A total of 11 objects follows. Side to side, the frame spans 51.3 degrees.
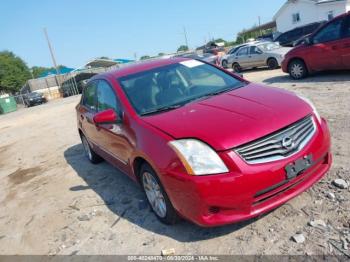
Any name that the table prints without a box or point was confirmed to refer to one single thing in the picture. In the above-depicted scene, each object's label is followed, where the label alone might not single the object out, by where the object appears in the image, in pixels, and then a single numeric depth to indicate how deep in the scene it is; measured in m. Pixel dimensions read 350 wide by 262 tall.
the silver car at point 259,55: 17.28
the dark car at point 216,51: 30.97
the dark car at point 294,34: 26.53
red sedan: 3.07
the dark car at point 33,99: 35.34
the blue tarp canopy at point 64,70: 44.14
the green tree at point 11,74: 59.47
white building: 38.80
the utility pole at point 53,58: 45.51
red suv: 9.70
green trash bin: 33.94
